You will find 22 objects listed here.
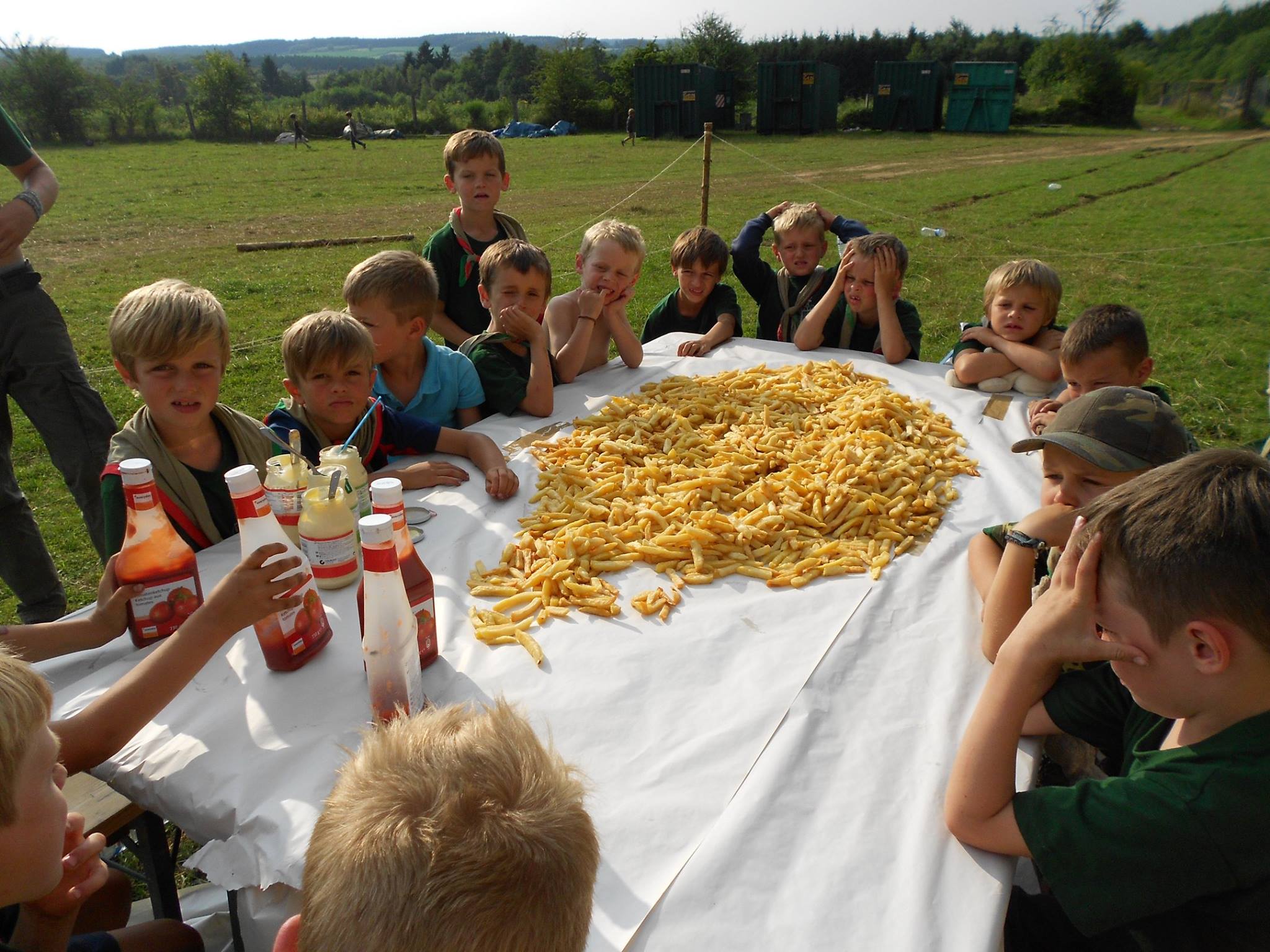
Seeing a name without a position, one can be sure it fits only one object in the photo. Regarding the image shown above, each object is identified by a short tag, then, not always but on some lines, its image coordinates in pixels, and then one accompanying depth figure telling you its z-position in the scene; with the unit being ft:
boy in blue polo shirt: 10.92
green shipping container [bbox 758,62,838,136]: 139.23
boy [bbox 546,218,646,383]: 13.80
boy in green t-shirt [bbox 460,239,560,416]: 12.25
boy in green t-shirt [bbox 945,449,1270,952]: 4.28
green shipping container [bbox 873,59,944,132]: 137.59
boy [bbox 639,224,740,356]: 16.52
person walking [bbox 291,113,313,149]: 123.75
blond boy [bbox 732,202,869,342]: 16.70
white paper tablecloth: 4.71
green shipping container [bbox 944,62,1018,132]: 131.23
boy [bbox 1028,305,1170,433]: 10.31
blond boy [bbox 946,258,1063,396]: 13.01
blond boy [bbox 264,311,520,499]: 9.04
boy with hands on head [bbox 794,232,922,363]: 14.78
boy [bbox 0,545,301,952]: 4.11
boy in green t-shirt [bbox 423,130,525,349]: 15.40
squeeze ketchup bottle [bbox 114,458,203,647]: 5.98
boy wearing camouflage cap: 6.68
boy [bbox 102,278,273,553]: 7.99
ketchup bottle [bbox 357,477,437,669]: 5.32
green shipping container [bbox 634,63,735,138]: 131.75
